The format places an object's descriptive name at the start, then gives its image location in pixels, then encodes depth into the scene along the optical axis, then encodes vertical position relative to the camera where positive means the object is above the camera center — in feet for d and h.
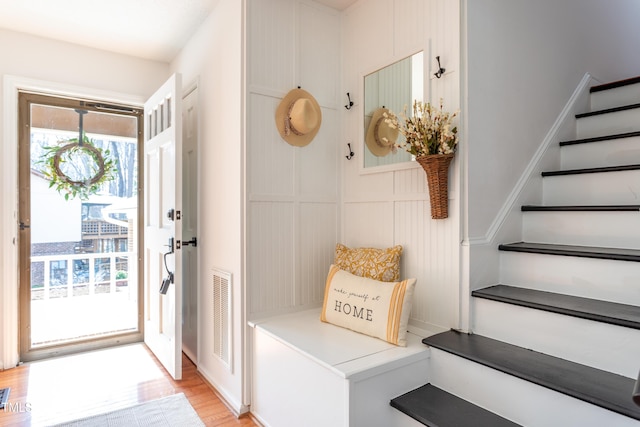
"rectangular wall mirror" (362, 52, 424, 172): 6.56 +2.22
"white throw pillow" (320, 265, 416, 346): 5.55 -1.49
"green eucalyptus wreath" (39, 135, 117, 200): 10.03 +1.36
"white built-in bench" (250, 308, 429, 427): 4.83 -2.35
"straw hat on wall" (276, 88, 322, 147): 7.13 +1.95
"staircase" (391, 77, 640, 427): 4.22 -1.48
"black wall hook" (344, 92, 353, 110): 7.90 +2.40
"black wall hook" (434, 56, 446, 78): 5.95 +2.35
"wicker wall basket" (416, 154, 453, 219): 5.60 +0.52
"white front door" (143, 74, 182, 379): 7.99 -0.21
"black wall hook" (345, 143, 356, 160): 7.82 +1.30
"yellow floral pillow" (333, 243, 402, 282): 6.48 -0.91
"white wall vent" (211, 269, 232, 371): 7.35 -2.16
